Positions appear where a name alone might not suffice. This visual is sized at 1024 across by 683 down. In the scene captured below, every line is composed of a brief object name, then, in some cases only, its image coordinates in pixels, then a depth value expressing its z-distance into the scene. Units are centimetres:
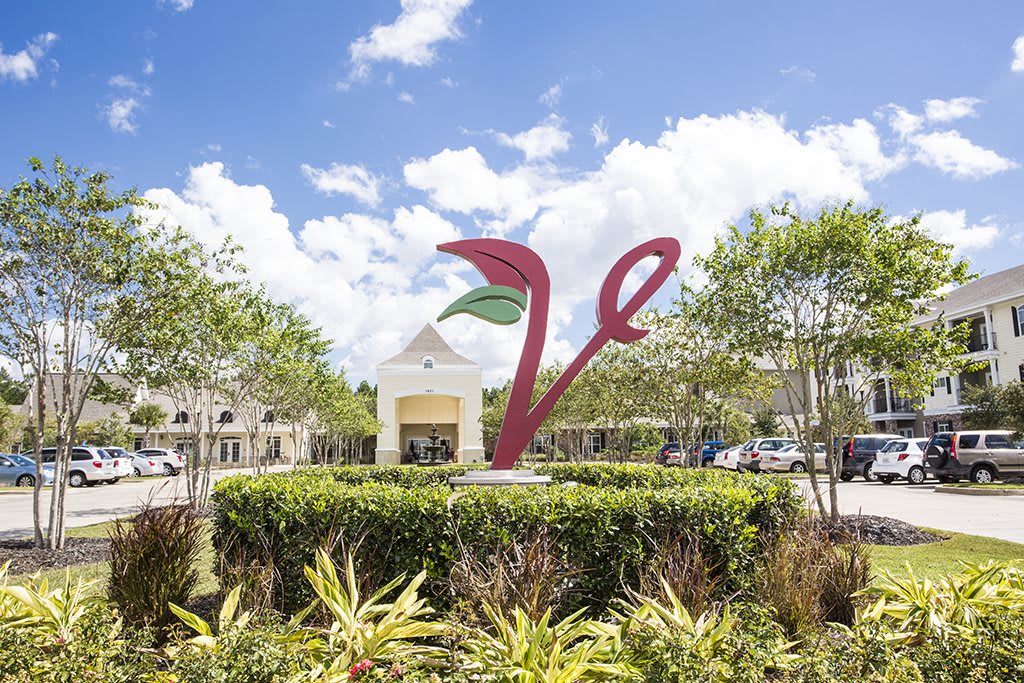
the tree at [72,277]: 978
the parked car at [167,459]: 3509
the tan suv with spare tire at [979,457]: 2105
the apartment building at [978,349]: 3291
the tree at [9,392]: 4956
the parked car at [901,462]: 2303
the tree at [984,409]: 2693
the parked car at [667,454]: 3509
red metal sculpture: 1041
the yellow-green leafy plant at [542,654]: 365
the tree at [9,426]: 3481
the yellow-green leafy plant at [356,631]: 397
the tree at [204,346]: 1344
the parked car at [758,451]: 2870
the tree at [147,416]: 4244
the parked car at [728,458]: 3078
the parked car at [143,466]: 3425
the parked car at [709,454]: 3578
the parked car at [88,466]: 2698
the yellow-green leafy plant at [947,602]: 440
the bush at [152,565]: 518
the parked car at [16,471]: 2503
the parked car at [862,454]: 2538
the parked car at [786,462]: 2834
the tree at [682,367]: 1488
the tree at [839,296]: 1070
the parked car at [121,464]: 2794
